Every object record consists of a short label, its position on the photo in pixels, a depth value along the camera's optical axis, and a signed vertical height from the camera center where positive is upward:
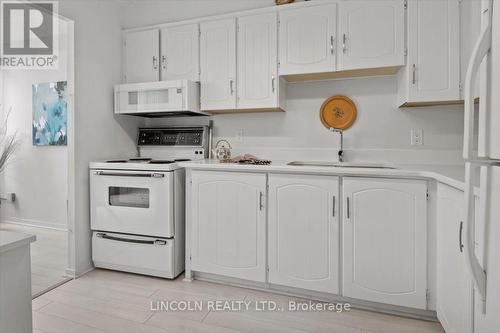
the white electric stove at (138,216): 2.34 -0.45
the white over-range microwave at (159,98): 2.56 +0.54
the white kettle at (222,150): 2.68 +0.09
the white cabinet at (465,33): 1.96 +0.83
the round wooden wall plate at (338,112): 2.53 +0.40
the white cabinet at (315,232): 1.85 -0.49
